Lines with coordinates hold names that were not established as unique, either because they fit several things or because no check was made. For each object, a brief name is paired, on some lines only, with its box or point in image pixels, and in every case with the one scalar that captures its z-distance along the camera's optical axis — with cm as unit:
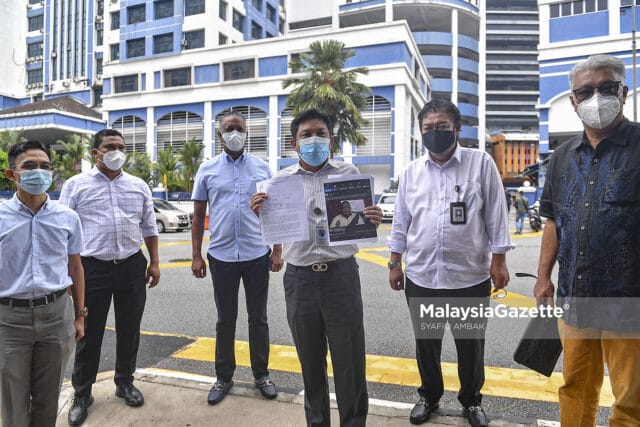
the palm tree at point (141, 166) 3438
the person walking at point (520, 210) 1749
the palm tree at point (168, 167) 3219
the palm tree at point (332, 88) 2534
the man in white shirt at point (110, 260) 332
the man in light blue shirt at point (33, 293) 248
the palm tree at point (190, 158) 3244
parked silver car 1852
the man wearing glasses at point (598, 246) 218
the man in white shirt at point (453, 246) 299
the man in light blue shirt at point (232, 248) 355
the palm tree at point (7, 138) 3274
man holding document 267
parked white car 2197
